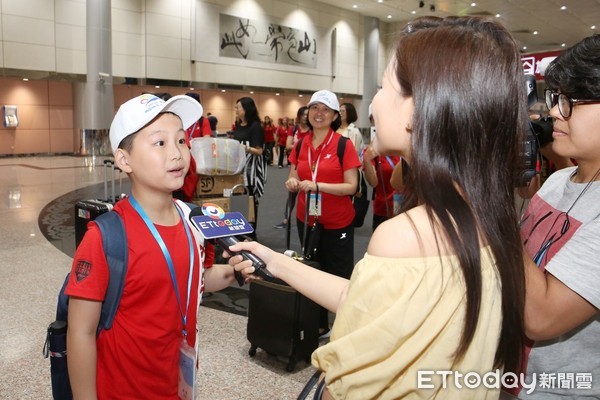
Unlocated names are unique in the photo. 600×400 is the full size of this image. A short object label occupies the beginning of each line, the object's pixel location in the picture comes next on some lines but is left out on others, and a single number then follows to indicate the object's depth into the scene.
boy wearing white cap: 1.39
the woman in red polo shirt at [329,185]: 3.57
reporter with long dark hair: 0.81
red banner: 5.09
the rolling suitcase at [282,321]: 2.89
